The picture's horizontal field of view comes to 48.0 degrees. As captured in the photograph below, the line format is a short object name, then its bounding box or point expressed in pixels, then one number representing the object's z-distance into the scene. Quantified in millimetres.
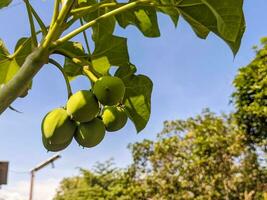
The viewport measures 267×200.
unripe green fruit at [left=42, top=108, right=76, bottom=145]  247
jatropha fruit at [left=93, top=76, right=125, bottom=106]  241
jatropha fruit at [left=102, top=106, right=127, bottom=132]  264
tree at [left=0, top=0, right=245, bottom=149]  205
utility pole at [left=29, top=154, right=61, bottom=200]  15192
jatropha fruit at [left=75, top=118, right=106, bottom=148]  249
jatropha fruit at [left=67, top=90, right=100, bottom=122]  244
